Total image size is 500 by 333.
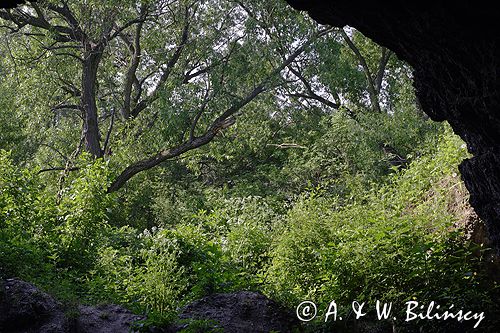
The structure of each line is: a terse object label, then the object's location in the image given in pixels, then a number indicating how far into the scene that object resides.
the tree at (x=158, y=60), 16.98
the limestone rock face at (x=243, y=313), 7.34
